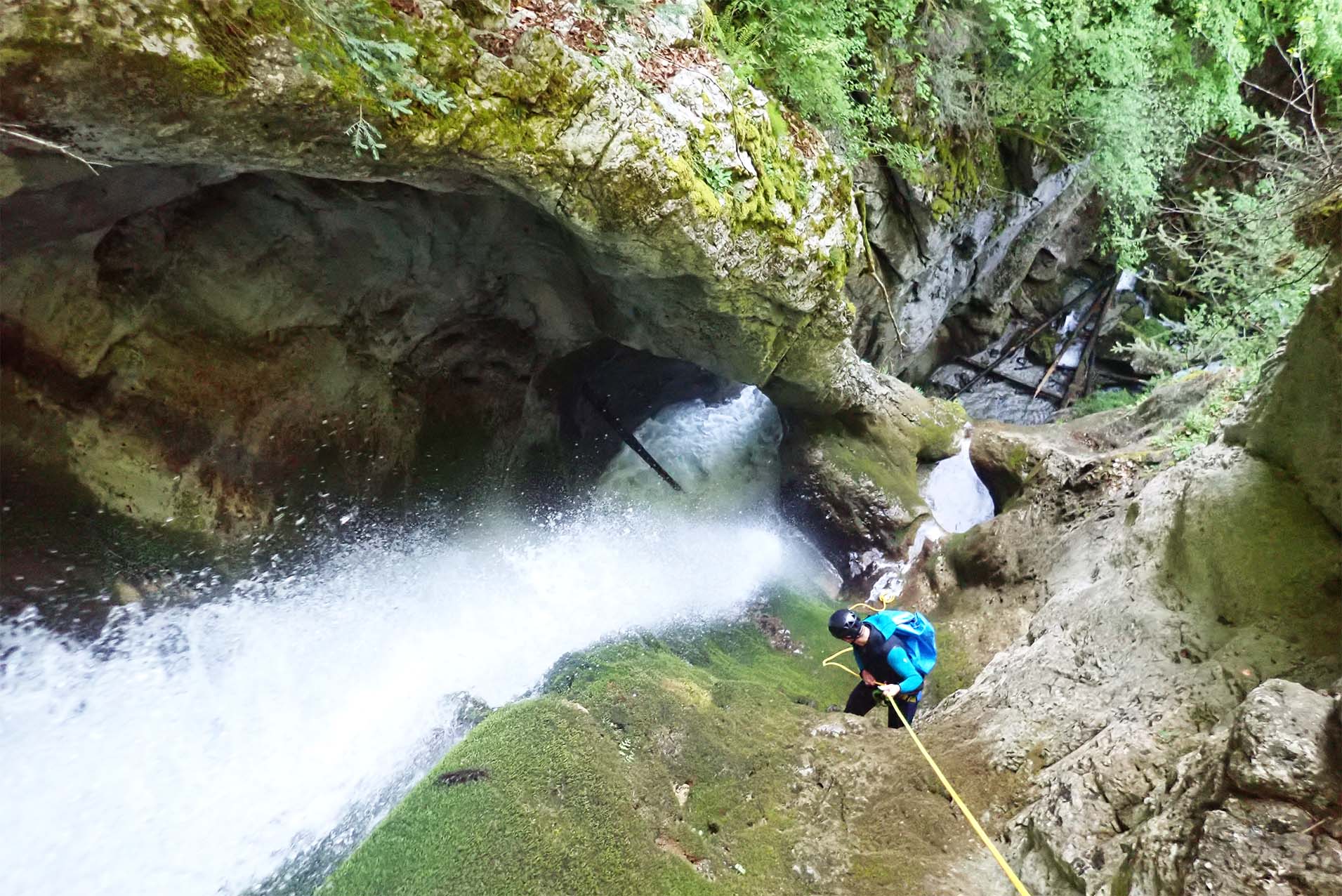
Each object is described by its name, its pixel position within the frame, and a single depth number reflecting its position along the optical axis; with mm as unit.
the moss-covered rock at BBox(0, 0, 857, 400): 3137
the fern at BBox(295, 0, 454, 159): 3482
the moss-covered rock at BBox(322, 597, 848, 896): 3033
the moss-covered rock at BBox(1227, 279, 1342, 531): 4137
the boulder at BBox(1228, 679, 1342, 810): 2572
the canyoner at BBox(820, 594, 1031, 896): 5480
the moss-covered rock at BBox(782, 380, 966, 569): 9961
